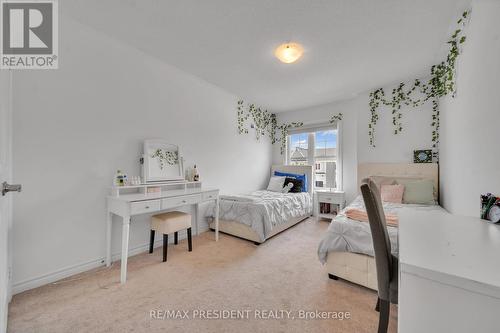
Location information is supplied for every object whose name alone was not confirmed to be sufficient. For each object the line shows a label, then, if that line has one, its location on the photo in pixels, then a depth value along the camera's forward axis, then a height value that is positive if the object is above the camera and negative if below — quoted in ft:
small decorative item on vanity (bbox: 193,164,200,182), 9.64 -0.51
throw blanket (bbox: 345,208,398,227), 5.67 -1.60
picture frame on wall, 10.21 +0.52
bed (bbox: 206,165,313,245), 8.80 -2.45
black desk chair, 3.50 -1.78
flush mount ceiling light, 7.25 +4.39
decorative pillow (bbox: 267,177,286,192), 13.52 -1.33
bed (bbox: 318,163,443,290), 5.45 -2.54
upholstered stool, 7.17 -2.28
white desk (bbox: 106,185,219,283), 5.96 -1.37
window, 13.45 +0.91
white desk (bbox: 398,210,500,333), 1.64 -1.10
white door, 3.22 -0.56
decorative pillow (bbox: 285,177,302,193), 12.99 -1.27
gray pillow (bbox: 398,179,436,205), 9.02 -1.26
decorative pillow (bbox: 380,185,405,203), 9.34 -1.34
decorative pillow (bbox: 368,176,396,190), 10.36 -0.79
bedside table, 12.32 -2.43
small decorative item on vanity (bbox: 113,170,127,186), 6.97 -0.52
